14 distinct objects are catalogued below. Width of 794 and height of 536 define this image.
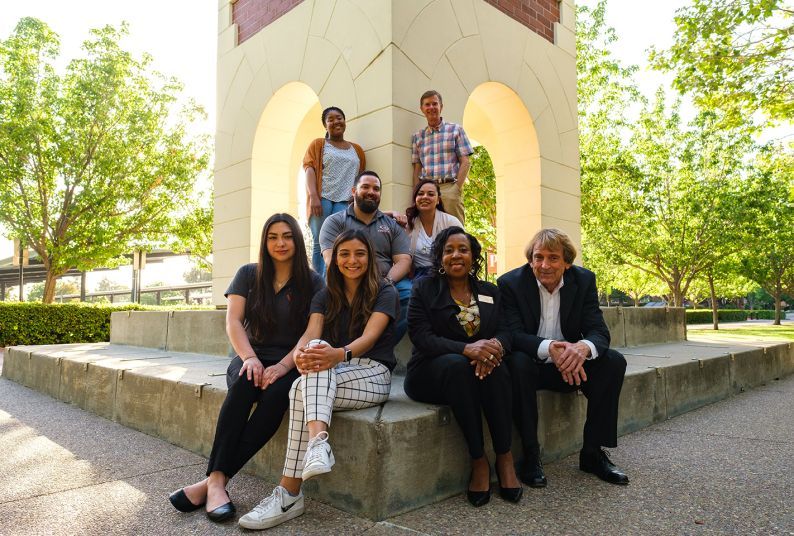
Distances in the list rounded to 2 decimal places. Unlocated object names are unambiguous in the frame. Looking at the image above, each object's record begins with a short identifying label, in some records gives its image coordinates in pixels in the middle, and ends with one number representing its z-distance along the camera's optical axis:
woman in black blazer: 2.76
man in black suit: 3.06
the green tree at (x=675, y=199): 16.80
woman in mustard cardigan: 5.10
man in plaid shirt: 5.08
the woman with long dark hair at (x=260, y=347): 2.70
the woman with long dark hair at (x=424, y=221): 4.34
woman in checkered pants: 2.49
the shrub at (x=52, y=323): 12.44
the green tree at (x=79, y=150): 14.66
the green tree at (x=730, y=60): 10.06
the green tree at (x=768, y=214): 17.38
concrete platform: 2.57
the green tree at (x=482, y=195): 12.22
